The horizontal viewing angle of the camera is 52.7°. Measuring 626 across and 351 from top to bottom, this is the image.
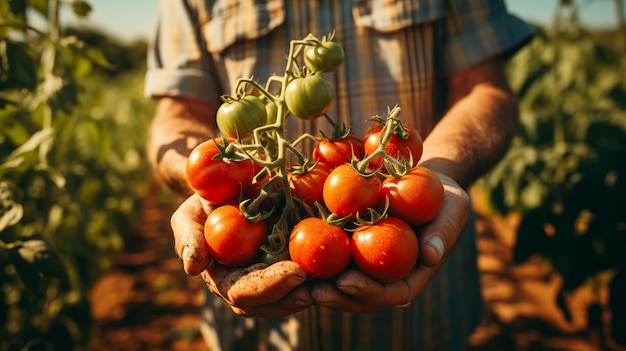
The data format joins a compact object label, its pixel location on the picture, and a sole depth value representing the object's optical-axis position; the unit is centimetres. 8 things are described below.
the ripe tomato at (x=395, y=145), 59
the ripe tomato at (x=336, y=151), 59
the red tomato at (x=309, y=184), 58
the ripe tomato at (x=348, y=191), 54
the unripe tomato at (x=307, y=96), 55
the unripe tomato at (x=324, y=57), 58
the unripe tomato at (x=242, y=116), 55
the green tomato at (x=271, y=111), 60
